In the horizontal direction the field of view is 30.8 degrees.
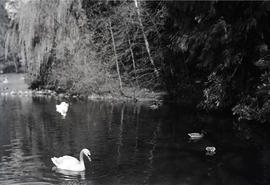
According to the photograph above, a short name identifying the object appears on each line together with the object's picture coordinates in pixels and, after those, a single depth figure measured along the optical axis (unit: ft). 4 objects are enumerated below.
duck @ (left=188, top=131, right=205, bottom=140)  57.16
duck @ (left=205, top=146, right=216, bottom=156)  49.60
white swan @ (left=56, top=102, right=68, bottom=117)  80.57
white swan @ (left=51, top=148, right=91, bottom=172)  44.42
